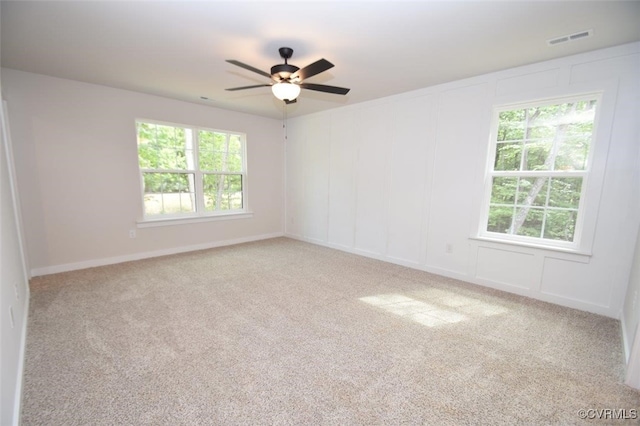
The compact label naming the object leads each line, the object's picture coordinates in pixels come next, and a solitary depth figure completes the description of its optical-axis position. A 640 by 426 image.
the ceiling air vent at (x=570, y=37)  2.27
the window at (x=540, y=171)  2.79
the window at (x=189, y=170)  4.35
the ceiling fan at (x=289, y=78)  2.32
